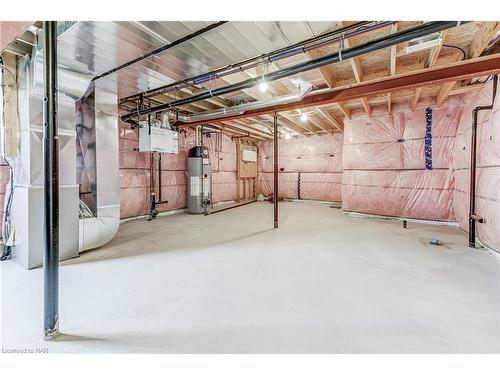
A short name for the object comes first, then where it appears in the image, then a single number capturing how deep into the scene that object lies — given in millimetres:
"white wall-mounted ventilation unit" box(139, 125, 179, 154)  4379
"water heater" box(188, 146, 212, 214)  5867
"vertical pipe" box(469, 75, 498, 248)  3115
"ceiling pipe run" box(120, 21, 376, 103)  2082
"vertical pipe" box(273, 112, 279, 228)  4352
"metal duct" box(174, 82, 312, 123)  3312
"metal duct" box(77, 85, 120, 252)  3020
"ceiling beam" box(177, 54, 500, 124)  2486
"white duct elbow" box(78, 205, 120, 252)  2872
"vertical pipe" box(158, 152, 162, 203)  5430
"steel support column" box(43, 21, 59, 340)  1370
